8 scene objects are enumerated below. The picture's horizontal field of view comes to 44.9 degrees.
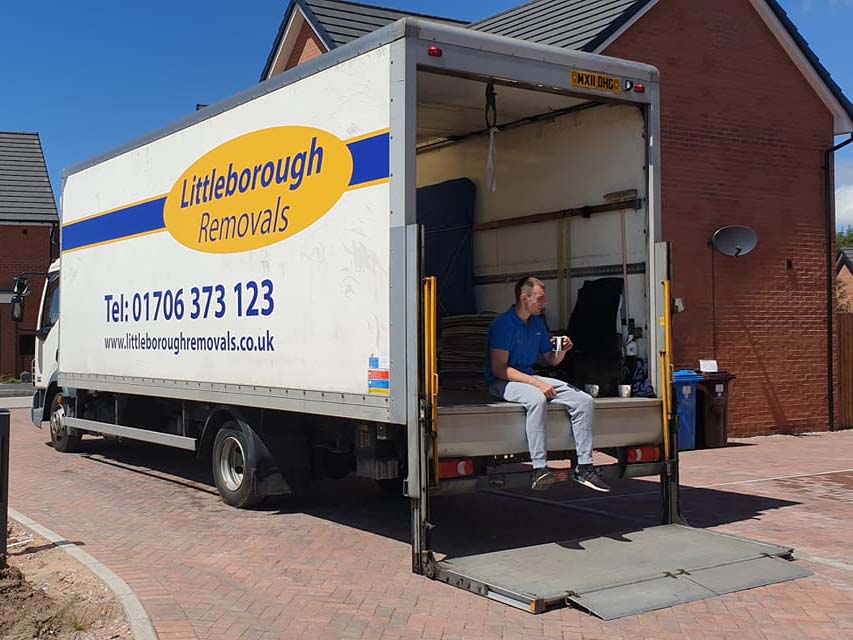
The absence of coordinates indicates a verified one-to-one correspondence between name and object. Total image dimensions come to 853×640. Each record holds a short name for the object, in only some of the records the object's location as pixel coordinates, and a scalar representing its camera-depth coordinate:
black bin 14.47
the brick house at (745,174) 15.71
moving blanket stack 9.95
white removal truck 7.09
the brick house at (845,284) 47.34
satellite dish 15.79
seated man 7.44
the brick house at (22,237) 31.92
